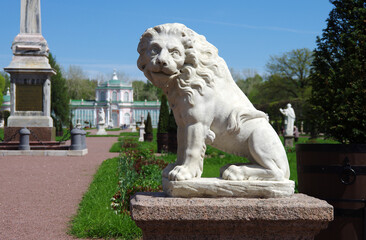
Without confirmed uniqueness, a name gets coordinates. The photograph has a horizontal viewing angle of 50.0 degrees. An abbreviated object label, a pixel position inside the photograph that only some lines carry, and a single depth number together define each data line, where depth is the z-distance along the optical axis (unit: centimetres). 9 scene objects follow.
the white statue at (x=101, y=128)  3597
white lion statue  278
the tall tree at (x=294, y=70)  4325
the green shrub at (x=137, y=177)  594
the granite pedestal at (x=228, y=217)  255
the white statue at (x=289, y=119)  2019
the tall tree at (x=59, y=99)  3269
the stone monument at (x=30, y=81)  1548
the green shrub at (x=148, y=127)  2579
